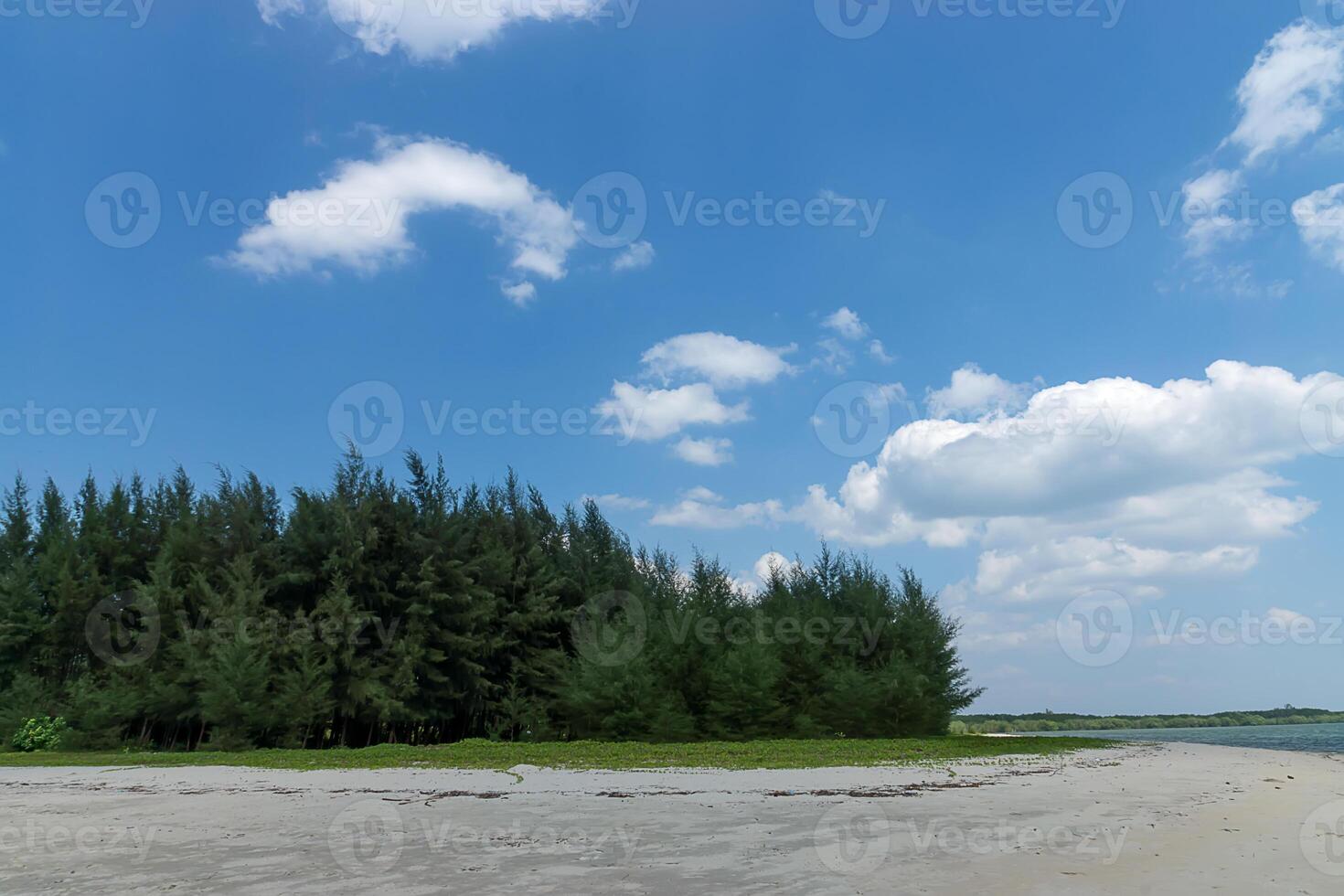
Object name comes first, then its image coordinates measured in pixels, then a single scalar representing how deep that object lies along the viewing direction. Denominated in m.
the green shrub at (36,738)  33.12
